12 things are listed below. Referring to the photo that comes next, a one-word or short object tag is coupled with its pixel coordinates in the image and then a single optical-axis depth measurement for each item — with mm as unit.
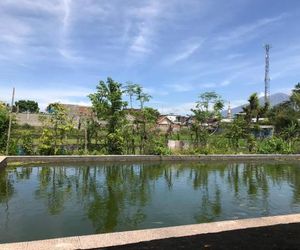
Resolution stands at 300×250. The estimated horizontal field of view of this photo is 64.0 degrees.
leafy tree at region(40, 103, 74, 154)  11834
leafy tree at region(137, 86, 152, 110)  13573
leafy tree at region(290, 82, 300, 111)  27756
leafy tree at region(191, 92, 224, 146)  14410
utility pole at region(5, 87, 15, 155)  11421
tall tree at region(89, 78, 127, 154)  12624
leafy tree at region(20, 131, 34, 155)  11637
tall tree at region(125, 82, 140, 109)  13460
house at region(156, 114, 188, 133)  14682
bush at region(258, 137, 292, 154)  14767
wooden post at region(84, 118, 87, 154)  12408
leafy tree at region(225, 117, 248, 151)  14870
